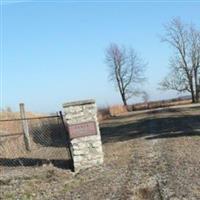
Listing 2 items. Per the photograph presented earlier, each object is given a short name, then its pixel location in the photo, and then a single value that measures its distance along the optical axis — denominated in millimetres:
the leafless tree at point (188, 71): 55237
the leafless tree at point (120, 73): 59884
